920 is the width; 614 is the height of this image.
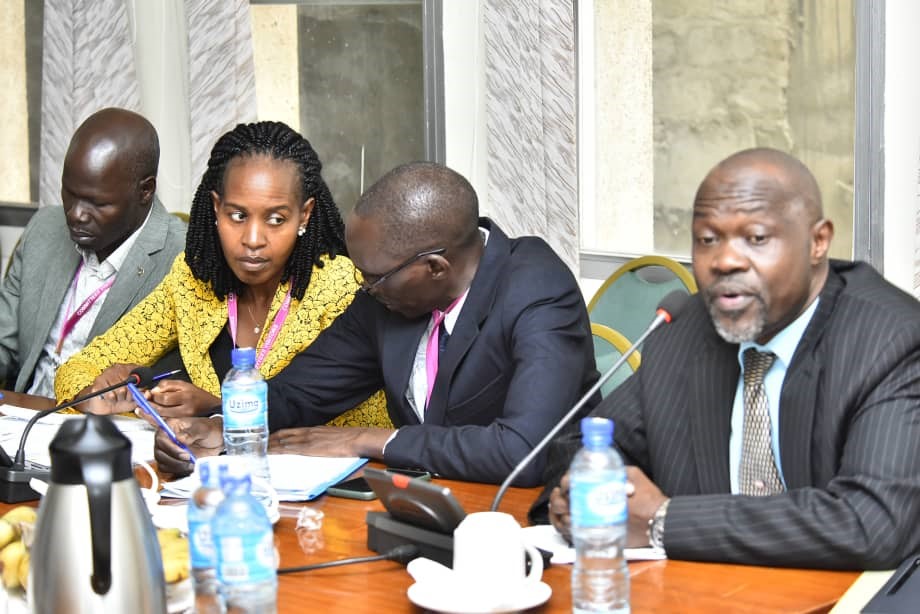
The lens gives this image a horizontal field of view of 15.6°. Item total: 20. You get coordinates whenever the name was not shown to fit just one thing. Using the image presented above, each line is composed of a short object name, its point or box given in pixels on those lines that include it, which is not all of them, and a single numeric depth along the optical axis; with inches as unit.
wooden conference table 141.2
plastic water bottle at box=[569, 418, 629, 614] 136.4
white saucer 138.8
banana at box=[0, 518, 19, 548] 142.2
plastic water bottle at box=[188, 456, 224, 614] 136.6
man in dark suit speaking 145.1
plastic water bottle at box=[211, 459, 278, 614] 132.2
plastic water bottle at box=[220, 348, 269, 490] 154.0
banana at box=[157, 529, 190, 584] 140.6
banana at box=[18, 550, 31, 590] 140.5
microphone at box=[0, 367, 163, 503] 159.4
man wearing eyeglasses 163.7
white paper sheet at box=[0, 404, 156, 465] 168.5
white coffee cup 139.8
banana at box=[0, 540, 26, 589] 141.2
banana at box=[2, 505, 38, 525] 144.6
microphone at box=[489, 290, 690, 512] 146.9
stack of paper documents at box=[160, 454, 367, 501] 157.9
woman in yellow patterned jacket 180.3
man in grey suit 207.3
